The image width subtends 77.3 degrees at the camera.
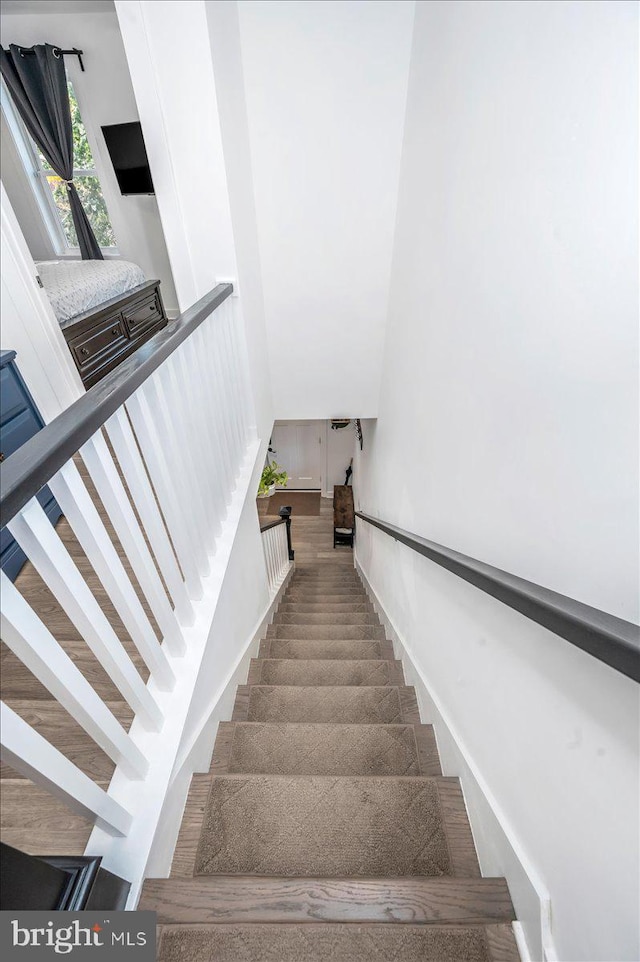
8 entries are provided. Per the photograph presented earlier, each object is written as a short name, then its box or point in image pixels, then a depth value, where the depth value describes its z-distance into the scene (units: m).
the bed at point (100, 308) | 2.79
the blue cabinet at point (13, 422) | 1.71
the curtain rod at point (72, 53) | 3.82
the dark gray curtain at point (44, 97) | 3.76
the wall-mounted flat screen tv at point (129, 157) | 3.84
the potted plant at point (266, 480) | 3.90
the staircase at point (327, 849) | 0.89
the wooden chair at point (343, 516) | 6.57
